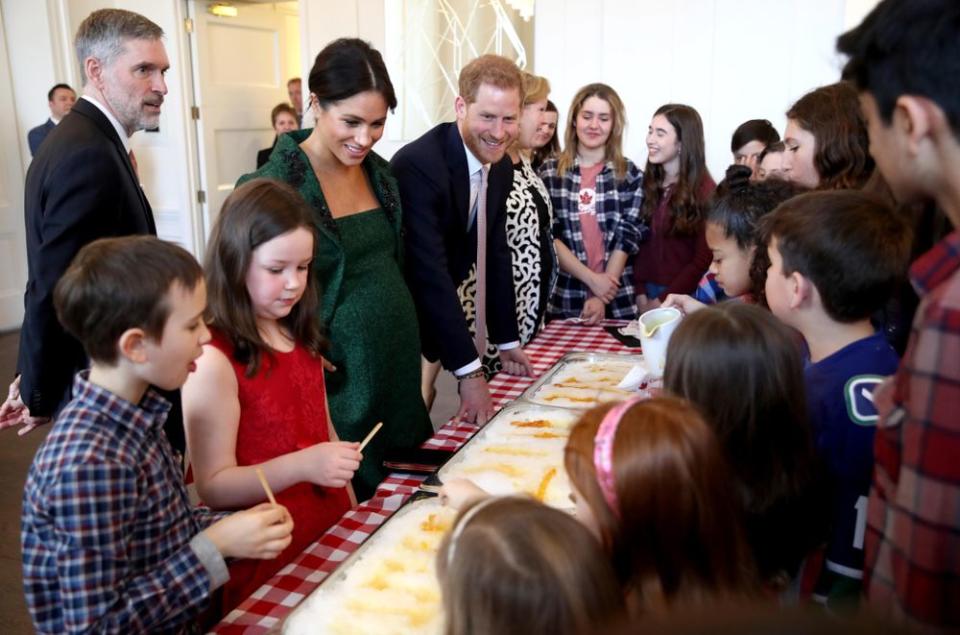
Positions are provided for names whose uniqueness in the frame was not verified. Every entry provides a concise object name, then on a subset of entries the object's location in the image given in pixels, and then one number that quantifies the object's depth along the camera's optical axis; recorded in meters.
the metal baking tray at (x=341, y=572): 1.00
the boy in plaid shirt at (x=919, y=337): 0.63
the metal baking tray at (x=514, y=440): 1.42
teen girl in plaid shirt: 3.02
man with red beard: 2.04
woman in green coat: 1.75
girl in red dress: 1.31
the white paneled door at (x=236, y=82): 5.71
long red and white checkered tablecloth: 1.09
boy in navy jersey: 1.15
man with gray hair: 1.83
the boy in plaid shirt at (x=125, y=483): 0.95
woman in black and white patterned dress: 2.67
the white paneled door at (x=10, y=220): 5.34
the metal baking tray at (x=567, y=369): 1.84
